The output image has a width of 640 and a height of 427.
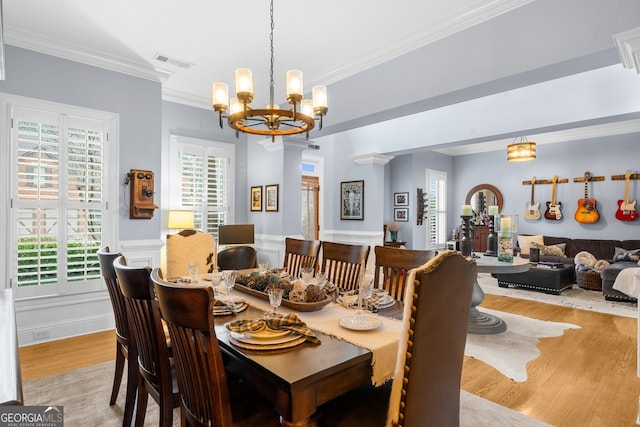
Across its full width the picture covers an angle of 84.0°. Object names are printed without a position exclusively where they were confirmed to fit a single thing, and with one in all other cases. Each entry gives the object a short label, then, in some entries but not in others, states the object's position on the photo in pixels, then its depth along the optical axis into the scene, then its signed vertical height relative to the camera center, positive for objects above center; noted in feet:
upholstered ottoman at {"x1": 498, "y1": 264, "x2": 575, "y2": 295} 17.66 -3.34
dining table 3.75 -1.71
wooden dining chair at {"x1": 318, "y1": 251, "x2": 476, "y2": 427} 3.67 -1.59
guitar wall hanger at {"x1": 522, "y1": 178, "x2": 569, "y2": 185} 22.85 +2.22
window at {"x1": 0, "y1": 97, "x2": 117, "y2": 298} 10.57 +0.51
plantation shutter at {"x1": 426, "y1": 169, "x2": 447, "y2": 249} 26.55 +0.37
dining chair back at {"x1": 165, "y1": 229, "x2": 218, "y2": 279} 10.52 -1.20
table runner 4.44 -1.68
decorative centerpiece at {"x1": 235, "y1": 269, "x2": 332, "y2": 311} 5.97 -1.43
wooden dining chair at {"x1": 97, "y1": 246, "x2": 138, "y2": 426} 6.13 -2.07
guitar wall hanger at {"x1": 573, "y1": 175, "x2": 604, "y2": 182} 21.45 +2.22
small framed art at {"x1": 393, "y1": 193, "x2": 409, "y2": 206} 25.27 +1.06
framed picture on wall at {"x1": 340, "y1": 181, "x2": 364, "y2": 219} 21.30 +0.84
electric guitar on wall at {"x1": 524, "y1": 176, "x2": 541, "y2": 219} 23.95 +0.29
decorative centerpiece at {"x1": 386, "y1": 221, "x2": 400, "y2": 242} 24.84 -1.08
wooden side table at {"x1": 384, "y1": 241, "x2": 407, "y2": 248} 20.20 -1.78
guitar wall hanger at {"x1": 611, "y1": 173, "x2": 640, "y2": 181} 20.15 +2.20
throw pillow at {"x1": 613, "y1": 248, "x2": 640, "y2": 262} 17.76 -2.05
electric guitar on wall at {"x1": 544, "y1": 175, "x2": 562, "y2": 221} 22.98 +0.42
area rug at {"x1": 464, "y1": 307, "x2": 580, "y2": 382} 9.49 -4.02
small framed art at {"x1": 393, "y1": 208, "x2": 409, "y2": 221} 25.17 -0.03
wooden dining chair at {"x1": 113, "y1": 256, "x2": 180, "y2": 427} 4.75 -1.81
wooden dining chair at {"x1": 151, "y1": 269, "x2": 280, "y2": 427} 3.58 -1.59
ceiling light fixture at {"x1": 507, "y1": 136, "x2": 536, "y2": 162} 19.07 +3.41
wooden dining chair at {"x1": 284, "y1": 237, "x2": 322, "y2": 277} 9.66 -1.16
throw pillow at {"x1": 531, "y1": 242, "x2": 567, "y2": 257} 20.97 -2.06
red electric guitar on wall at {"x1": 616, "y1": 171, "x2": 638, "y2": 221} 19.99 +0.33
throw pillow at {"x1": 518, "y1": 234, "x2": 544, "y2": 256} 22.64 -1.72
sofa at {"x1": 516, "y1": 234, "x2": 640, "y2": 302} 16.24 -2.21
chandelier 7.72 +2.55
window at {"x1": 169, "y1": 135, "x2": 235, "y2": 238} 15.61 +1.52
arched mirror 26.33 +1.31
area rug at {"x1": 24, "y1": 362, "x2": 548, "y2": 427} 6.90 -4.00
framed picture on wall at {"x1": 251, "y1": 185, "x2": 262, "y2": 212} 17.20 +0.72
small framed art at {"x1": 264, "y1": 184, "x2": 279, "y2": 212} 16.52 +0.75
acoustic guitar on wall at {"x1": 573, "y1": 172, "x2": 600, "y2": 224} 21.42 +0.34
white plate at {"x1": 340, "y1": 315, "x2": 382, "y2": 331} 5.03 -1.61
